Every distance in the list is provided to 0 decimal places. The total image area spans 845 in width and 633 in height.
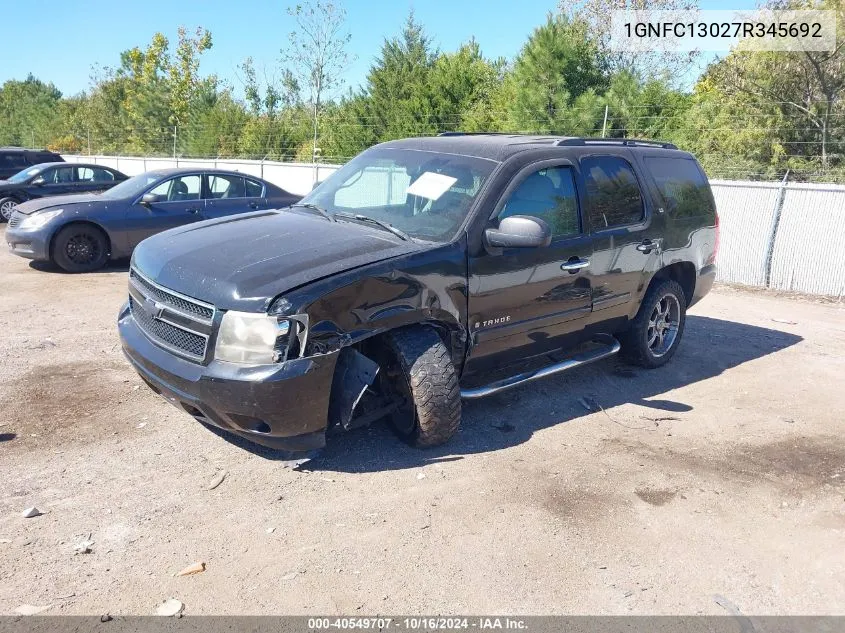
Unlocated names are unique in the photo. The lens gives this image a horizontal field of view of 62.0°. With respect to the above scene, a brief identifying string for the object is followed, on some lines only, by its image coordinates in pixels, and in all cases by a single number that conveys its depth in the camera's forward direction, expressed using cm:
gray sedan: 961
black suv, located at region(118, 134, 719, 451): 374
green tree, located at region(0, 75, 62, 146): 4325
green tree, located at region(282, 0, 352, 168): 2717
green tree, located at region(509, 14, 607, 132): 1756
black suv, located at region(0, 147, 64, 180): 1764
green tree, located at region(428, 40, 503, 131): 2005
